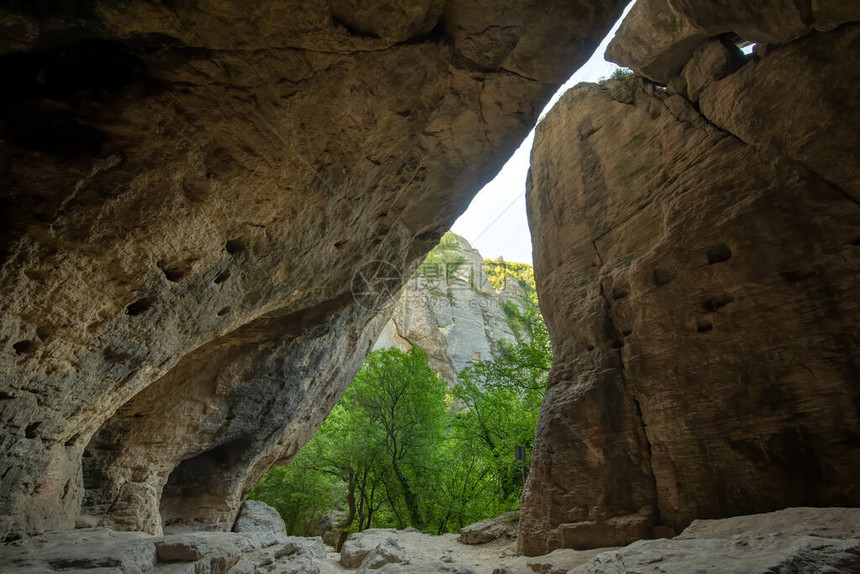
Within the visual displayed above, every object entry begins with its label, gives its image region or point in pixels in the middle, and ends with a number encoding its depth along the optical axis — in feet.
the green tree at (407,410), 50.49
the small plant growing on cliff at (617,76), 33.76
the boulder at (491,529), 33.65
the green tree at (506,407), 48.83
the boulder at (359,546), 28.63
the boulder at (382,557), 24.56
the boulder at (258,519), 40.73
